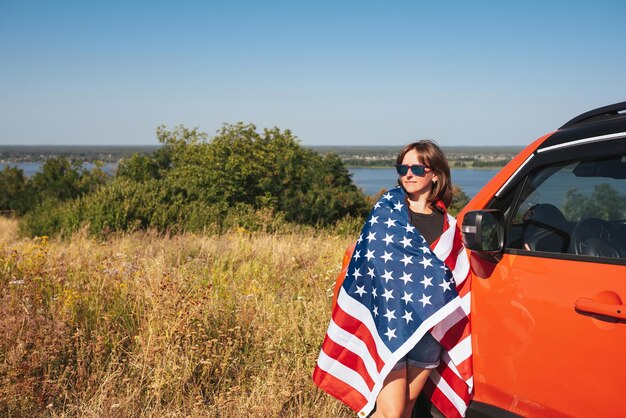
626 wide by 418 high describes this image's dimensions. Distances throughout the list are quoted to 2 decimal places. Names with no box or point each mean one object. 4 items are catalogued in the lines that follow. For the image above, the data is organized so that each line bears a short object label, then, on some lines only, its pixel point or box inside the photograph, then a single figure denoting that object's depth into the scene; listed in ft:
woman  9.03
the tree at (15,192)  75.51
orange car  7.23
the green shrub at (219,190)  43.55
